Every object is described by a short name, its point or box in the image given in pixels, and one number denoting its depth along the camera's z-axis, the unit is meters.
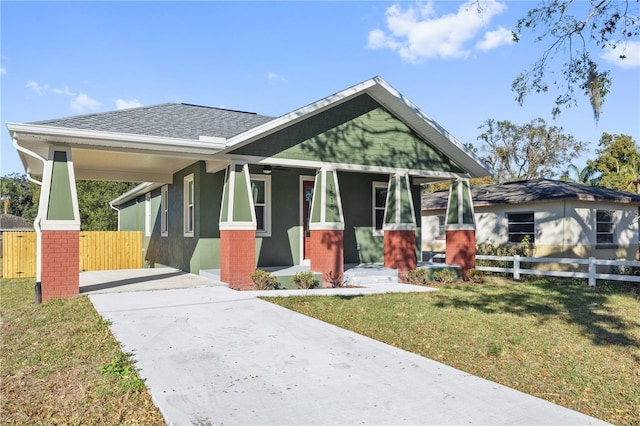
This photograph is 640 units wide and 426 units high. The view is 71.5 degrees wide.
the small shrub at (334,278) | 11.80
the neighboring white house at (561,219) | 17.50
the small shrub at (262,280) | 10.81
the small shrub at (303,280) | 11.34
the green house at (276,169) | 10.35
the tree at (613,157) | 33.69
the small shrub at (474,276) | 14.21
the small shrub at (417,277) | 13.09
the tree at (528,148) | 37.91
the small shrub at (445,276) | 13.75
